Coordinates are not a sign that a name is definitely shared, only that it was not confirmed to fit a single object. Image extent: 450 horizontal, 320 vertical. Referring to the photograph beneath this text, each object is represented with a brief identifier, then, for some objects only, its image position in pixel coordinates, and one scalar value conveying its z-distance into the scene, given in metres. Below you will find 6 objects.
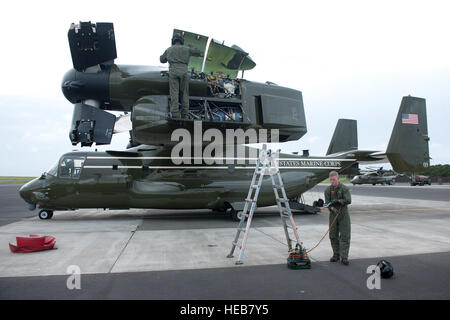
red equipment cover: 6.28
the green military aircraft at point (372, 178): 44.59
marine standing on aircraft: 8.76
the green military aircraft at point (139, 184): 10.89
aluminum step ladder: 5.44
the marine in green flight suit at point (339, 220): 5.46
